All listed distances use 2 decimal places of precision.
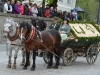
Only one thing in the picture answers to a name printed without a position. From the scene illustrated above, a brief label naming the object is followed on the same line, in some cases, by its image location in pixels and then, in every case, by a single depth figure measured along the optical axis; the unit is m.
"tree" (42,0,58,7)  25.80
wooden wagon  13.07
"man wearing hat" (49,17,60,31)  13.87
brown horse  11.20
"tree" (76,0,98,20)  56.39
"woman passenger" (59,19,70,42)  13.07
